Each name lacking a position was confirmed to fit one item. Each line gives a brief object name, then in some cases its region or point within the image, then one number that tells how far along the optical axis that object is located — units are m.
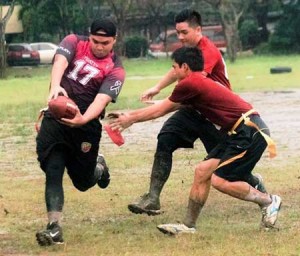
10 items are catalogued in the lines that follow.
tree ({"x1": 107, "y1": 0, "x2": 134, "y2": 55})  60.06
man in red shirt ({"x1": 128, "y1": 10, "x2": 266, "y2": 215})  8.60
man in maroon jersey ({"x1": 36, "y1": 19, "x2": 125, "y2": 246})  7.73
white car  60.84
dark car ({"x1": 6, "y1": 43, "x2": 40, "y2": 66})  58.53
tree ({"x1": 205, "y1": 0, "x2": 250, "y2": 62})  57.83
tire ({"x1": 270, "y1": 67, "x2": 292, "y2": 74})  34.38
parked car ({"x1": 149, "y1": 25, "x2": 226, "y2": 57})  70.94
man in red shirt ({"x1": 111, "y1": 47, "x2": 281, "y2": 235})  7.72
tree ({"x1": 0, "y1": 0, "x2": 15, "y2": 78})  46.22
